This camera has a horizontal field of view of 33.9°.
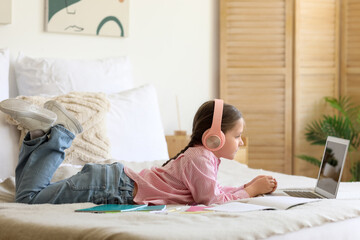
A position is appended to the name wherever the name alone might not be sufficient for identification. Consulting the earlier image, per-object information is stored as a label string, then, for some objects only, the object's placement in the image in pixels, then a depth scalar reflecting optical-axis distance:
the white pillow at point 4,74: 2.85
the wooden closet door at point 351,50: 4.20
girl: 1.95
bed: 1.39
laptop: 2.05
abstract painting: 3.34
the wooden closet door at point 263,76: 4.04
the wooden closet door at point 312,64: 4.09
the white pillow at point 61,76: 3.08
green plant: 3.93
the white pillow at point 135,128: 2.87
